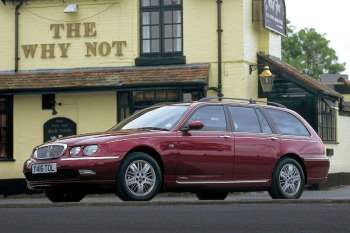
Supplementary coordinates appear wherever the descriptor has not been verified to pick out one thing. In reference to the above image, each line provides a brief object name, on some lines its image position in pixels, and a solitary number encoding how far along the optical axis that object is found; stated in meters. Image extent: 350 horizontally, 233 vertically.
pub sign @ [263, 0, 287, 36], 25.69
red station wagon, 12.13
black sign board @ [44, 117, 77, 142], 25.61
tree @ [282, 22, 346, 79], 64.94
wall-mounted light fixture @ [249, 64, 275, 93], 24.61
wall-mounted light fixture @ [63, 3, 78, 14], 25.38
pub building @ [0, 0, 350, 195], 24.38
